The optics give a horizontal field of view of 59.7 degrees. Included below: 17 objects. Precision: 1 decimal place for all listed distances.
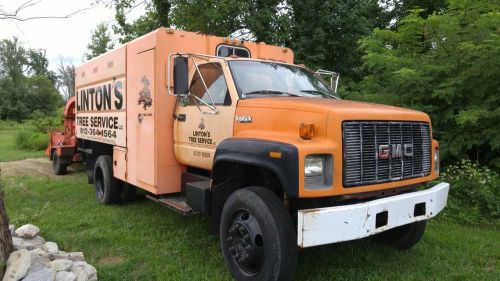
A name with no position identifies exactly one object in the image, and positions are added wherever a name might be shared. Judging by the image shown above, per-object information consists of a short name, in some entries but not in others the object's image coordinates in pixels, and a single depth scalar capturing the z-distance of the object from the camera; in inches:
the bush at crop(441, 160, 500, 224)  250.2
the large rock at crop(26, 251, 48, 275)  155.9
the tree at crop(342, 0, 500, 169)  267.9
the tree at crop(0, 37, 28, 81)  2491.4
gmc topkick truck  143.8
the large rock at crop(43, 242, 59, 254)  185.6
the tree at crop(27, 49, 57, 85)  3011.8
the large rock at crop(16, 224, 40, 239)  196.2
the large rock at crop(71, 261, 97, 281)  161.8
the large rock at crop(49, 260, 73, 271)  163.0
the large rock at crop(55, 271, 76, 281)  154.4
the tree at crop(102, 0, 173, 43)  543.8
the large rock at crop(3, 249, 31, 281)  150.6
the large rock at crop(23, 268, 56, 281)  149.6
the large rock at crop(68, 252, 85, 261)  182.4
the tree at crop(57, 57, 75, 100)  2601.4
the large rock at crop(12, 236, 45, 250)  181.0
